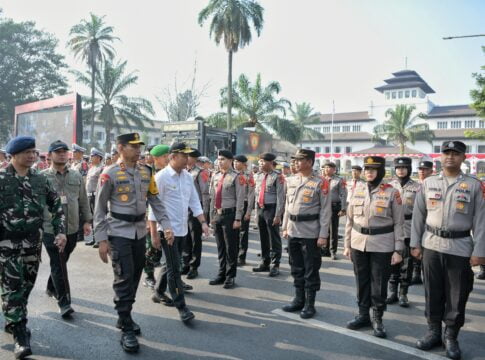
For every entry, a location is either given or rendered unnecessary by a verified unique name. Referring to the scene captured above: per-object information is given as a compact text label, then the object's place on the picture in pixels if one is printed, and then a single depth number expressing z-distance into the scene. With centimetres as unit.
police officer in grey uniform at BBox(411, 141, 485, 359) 399
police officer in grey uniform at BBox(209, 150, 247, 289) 606
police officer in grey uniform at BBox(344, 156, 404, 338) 445
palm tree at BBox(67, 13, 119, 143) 3509
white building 6338
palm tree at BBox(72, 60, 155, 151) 3306
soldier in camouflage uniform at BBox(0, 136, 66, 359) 365
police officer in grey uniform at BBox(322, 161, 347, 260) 891
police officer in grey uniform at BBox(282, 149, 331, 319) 493
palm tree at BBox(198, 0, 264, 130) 2848
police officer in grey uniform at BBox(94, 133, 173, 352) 394
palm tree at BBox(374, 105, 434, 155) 5188
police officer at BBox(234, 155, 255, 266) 692
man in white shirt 457
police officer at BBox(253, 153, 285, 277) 705
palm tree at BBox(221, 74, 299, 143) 3069
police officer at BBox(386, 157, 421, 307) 548
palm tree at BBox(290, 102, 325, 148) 5809
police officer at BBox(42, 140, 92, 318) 466
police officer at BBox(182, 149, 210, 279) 650
